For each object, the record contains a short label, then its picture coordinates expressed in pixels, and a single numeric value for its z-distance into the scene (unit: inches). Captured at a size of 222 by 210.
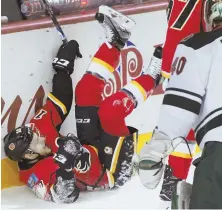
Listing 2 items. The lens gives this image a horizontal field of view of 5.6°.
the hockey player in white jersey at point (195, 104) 691.1
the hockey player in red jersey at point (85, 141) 764.6
